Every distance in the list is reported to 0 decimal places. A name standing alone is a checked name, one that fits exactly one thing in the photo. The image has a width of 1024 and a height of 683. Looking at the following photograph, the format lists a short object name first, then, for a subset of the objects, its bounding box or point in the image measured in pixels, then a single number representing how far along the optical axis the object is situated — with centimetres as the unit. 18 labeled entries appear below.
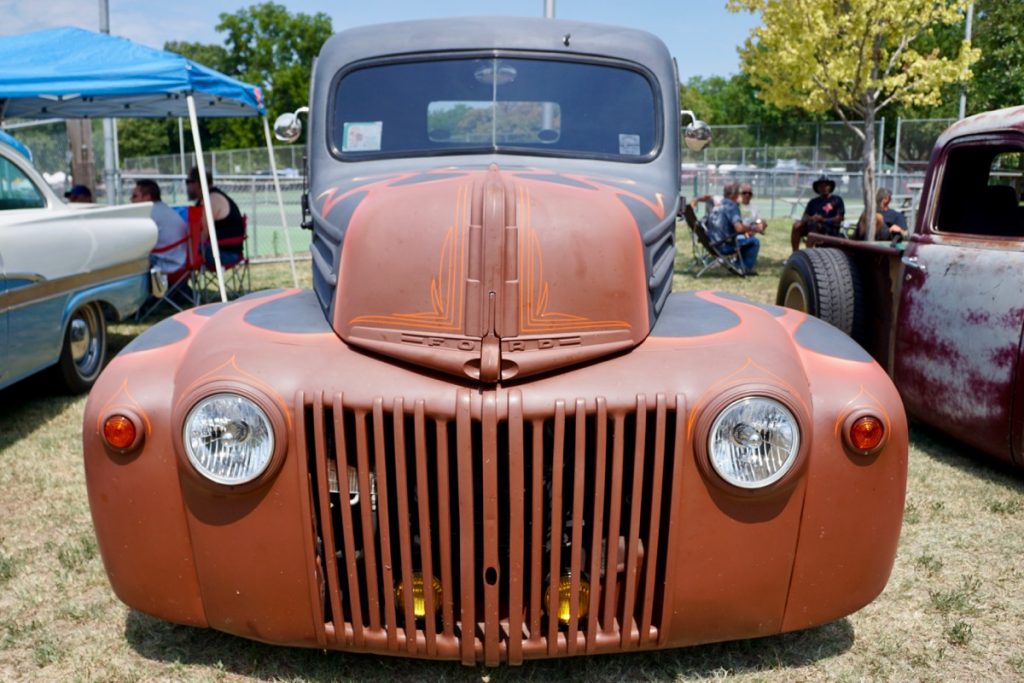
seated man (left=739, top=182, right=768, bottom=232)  1320
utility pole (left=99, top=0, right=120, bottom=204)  1344
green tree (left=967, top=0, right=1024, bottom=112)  1587
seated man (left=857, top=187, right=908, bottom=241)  1202
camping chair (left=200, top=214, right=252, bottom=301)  1045
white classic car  536
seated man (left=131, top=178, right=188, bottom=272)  947
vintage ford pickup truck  246
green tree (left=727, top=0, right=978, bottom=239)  1278
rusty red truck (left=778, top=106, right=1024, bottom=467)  462
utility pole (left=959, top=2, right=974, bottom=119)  1763
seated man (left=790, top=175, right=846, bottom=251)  1253
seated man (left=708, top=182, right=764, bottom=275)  1291
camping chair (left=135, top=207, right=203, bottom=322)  966
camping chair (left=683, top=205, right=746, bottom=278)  1262
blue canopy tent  837
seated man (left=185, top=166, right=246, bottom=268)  1035
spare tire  600
